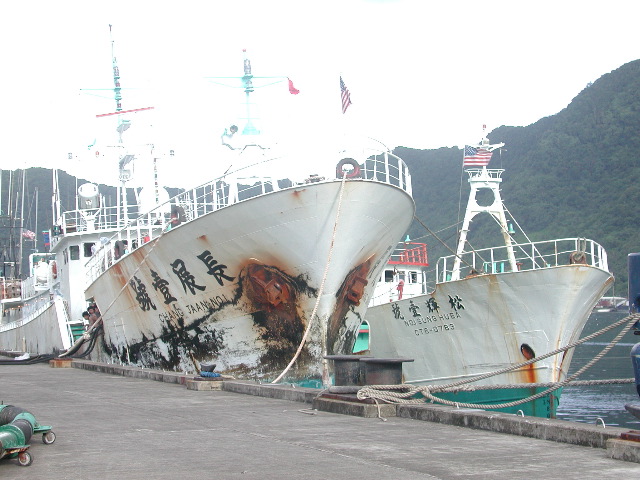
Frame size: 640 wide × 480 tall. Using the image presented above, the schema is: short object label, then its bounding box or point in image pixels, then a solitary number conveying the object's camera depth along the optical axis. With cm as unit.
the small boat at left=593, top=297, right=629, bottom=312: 13062
